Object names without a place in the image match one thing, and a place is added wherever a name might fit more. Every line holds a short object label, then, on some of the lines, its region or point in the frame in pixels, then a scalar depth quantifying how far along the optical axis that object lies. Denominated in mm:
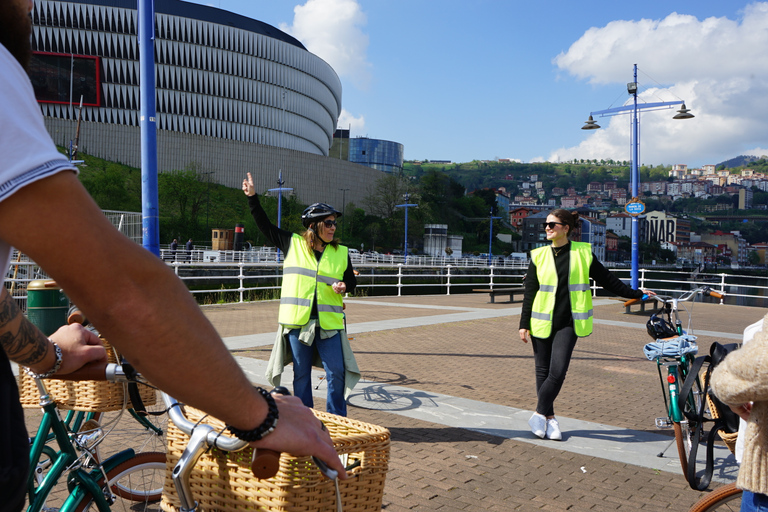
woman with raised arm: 5164
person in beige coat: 1996
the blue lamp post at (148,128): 7133
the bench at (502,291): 19984
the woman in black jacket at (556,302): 5664
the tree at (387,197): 85188
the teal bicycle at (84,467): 2340
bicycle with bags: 4582
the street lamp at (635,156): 20266
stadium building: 71750
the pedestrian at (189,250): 43156
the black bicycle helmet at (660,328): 4895
